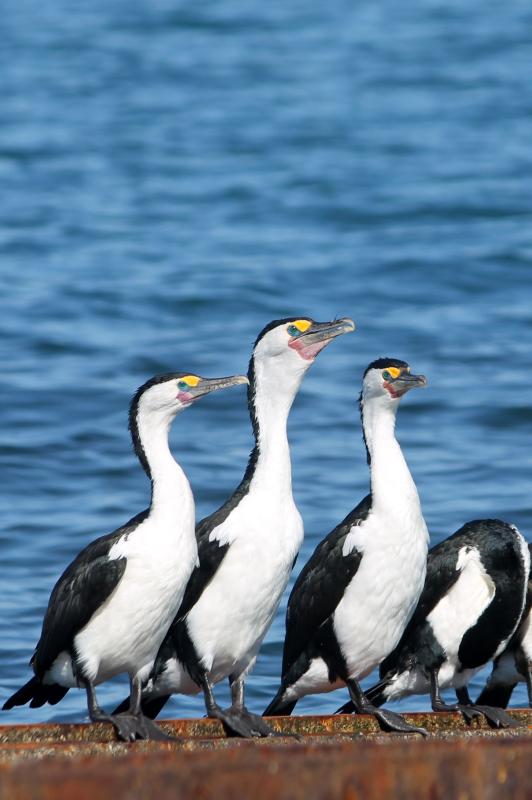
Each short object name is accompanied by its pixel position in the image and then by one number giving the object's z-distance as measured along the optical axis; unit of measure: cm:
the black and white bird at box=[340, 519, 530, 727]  1927
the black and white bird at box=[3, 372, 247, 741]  1723
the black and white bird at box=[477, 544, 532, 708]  2017
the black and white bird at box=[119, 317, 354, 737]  1806
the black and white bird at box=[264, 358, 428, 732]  1847
